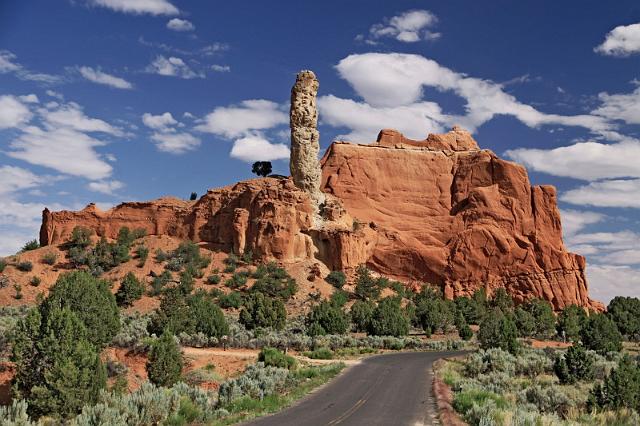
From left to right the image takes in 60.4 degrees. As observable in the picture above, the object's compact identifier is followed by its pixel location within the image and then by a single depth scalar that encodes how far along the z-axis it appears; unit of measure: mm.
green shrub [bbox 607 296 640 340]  63250
